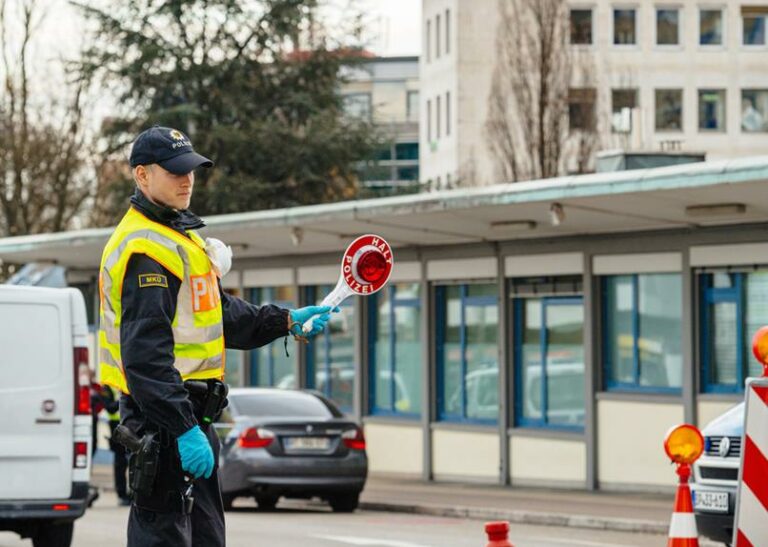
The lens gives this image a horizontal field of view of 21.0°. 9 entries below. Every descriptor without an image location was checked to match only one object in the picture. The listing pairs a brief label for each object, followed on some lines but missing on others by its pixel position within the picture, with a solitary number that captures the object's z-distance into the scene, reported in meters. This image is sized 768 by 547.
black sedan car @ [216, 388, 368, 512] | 21.92
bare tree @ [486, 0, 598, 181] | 53.81
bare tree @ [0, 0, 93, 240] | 51.50
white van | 14.69
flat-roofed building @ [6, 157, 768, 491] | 21.94
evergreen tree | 47.06
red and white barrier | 9.38
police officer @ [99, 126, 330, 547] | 6.59
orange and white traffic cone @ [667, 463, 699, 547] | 9.51
